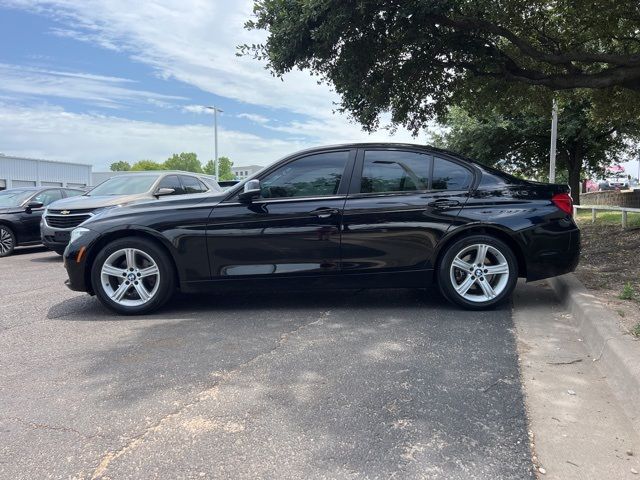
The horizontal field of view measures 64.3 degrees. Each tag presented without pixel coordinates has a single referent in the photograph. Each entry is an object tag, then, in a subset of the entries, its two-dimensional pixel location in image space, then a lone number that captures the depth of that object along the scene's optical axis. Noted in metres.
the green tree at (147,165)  112.44
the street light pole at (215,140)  43.00
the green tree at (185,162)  122.21
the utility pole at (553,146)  17.10
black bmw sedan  5.01
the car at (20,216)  11.00
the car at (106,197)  8.88
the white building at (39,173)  40.33
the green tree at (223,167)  105.19
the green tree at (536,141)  20.95
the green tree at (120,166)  135.24
